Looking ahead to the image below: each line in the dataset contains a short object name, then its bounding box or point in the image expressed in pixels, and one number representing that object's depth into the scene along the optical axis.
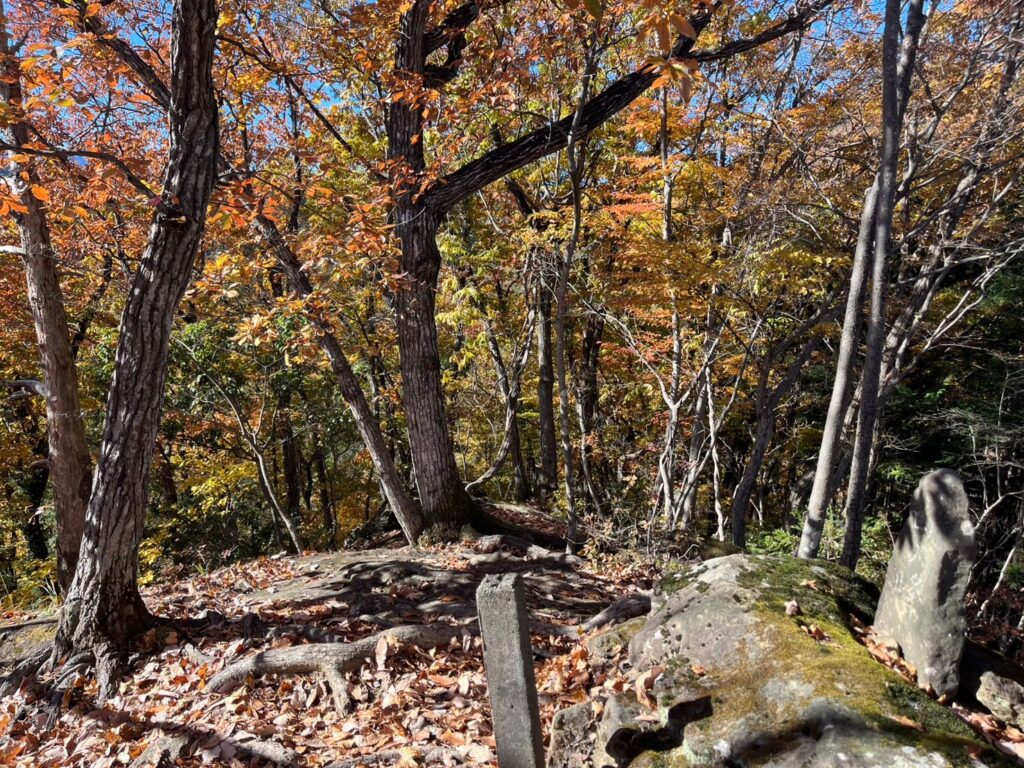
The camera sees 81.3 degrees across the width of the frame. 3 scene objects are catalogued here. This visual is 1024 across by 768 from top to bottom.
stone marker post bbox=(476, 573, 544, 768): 2.52
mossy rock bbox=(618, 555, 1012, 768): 2.34
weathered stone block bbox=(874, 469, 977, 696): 2.78
